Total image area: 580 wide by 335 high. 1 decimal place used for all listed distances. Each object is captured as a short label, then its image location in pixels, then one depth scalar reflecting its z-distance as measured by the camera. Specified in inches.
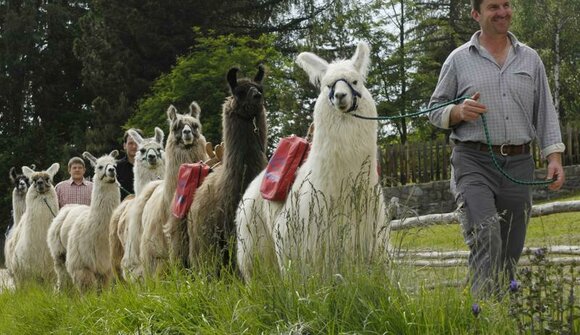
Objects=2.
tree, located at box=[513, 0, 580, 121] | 1413.6
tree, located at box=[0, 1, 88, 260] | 1612.9
